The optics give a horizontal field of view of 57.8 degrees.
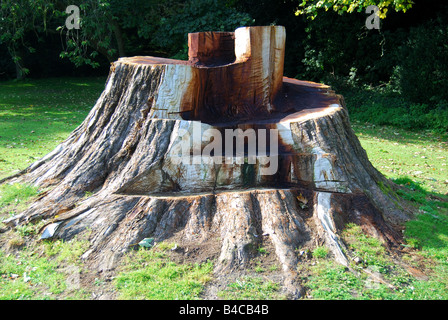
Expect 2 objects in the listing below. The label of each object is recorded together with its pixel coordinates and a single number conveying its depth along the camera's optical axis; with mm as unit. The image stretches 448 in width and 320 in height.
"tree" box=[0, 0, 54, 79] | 11461
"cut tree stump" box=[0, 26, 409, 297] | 3695
